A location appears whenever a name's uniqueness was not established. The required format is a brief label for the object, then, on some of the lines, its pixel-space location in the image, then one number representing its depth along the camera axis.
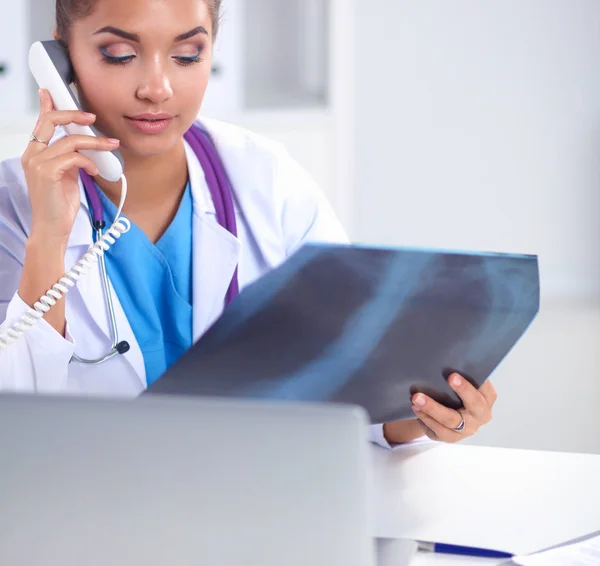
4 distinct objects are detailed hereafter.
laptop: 1.23
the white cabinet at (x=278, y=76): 3.32
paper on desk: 1.76
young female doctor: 2.08
